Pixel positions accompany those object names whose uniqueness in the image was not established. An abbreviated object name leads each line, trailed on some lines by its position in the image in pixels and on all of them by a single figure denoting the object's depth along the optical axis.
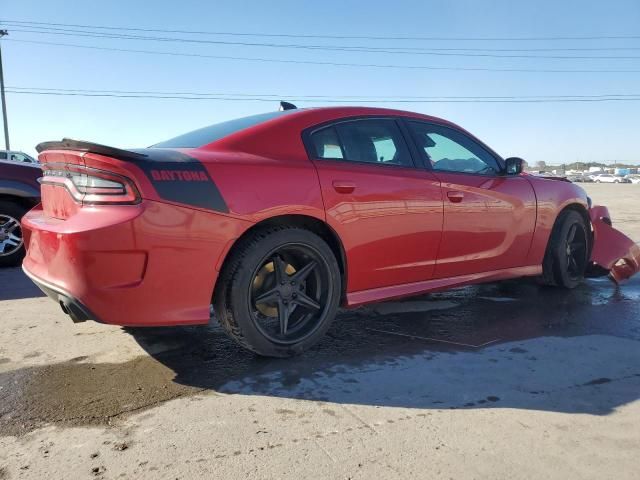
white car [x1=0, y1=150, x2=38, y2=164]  16.16
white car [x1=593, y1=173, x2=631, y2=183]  65.50
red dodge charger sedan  2.56
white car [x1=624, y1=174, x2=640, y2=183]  65.97
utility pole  29.95
